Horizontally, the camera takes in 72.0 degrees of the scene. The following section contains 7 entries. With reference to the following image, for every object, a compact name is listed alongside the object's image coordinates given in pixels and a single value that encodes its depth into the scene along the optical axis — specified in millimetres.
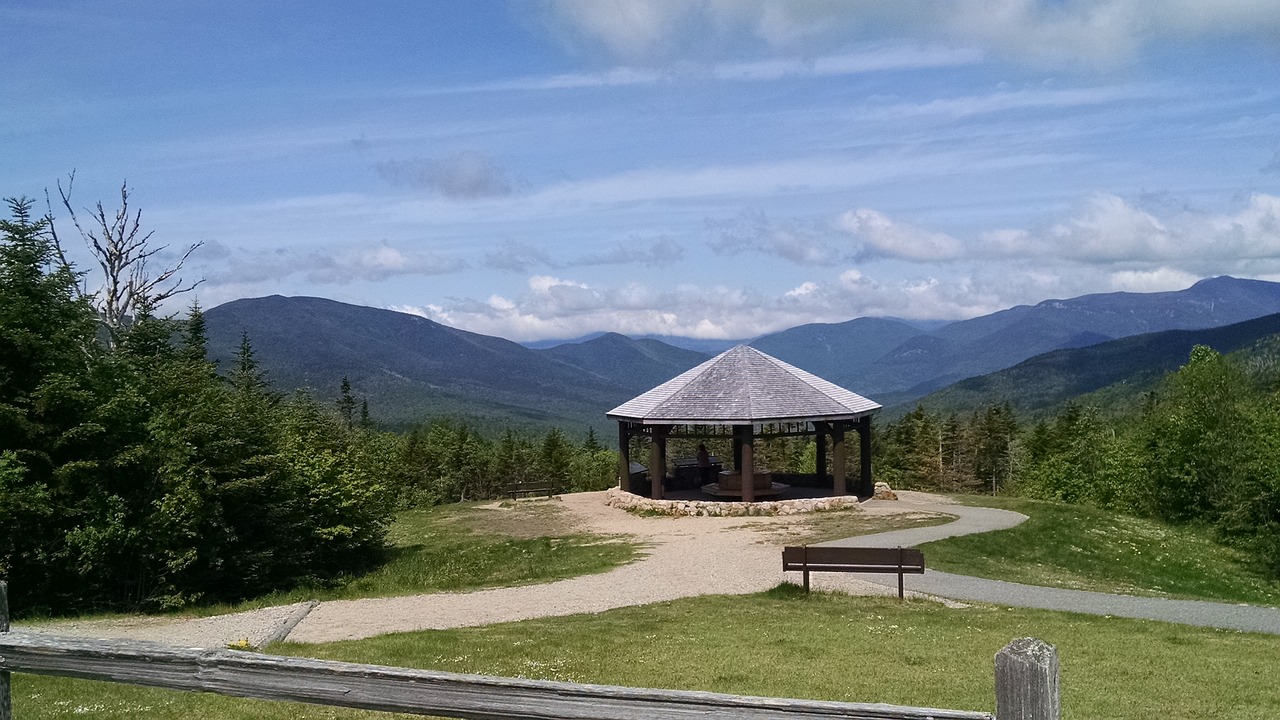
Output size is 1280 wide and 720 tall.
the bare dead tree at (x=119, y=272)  31875
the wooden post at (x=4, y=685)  4727
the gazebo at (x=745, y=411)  31719
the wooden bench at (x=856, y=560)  16484
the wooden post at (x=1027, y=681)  3498
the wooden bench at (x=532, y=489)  41000
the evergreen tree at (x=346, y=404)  86188
